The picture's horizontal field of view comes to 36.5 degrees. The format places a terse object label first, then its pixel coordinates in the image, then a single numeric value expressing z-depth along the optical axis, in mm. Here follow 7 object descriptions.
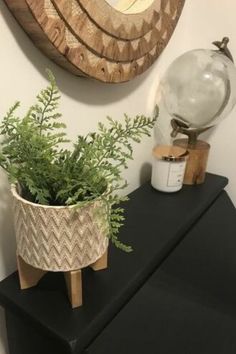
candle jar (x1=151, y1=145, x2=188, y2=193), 963
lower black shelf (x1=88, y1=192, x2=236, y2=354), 596
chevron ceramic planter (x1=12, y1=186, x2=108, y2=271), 513
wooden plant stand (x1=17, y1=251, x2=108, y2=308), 574
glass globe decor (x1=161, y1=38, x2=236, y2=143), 969
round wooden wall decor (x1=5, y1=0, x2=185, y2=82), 582
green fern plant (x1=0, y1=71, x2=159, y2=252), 521
